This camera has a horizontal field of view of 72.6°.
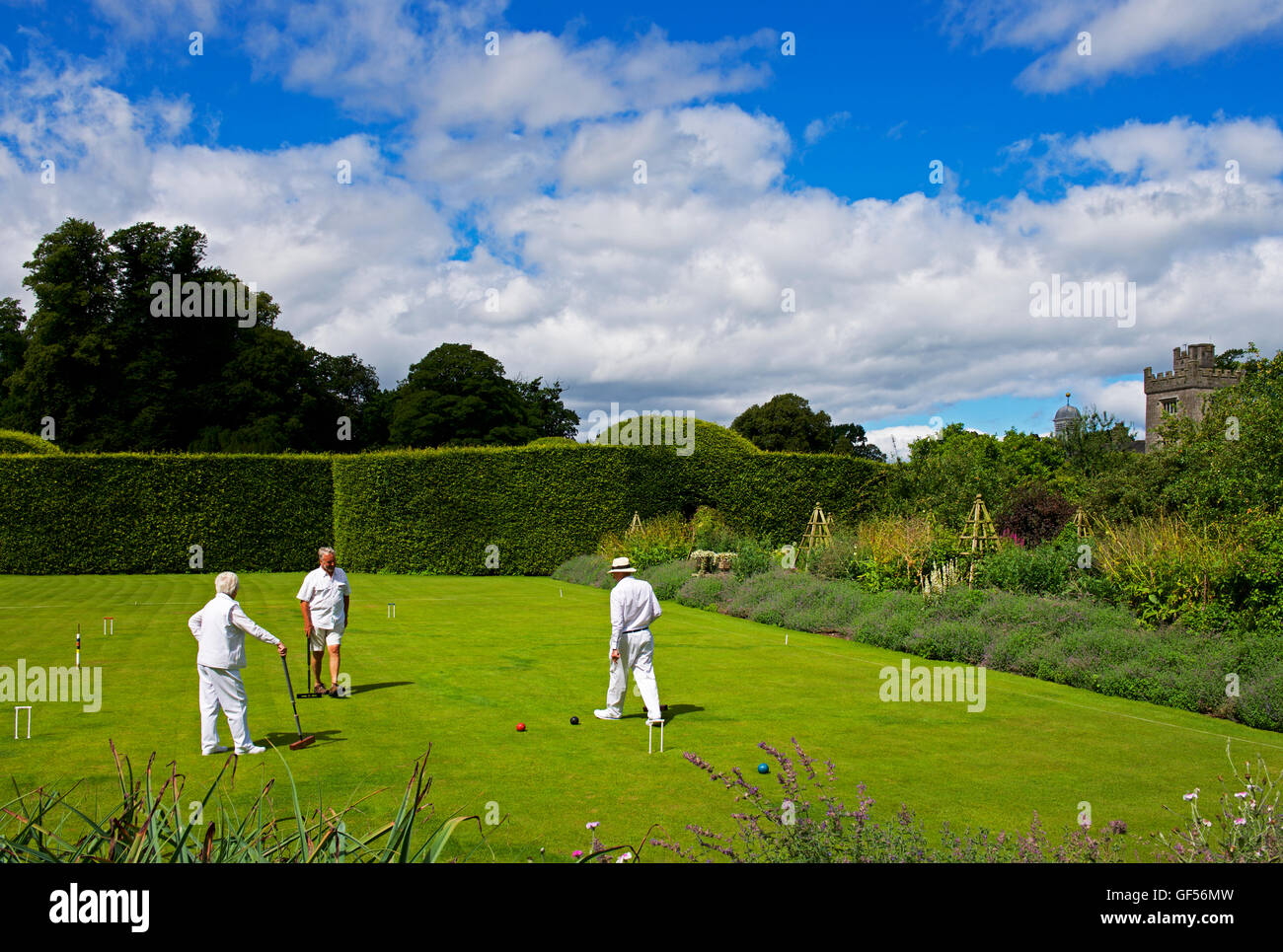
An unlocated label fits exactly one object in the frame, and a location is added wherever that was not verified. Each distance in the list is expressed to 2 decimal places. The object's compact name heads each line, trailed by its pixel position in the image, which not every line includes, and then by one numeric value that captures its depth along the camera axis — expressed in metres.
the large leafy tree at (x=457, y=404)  51.59
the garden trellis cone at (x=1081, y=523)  20.95
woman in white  7.98
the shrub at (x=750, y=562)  22.30
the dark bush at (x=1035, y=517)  24.84
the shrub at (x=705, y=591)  20.83
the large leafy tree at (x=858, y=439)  81.14
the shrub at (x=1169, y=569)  12.32
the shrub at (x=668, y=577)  22.33
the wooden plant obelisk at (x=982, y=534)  18.67
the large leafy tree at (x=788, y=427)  63.03
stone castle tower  65.38
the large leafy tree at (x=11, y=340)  44.28
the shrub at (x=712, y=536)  25.70
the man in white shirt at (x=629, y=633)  9.47
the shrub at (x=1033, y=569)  15.48
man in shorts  11.01
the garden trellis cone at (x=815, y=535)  25.41
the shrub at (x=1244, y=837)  4.55
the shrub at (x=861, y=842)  4.65
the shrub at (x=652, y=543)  26.19
